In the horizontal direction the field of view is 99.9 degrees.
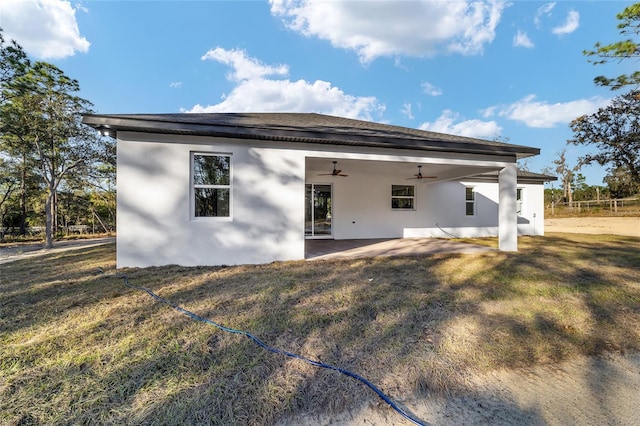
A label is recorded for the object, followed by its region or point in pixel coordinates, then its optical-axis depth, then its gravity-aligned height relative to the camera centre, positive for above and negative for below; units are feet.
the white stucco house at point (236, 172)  18.44 +3.14
